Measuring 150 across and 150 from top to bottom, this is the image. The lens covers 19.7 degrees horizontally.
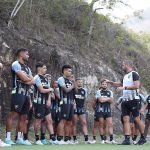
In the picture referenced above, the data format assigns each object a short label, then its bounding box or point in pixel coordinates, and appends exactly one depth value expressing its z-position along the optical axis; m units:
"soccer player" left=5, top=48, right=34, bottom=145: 10.19
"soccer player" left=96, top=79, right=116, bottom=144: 13.55
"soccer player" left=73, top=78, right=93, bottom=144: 13.02
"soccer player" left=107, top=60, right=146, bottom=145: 11.22
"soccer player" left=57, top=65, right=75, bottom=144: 11.69
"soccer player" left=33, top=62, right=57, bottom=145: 11.08
